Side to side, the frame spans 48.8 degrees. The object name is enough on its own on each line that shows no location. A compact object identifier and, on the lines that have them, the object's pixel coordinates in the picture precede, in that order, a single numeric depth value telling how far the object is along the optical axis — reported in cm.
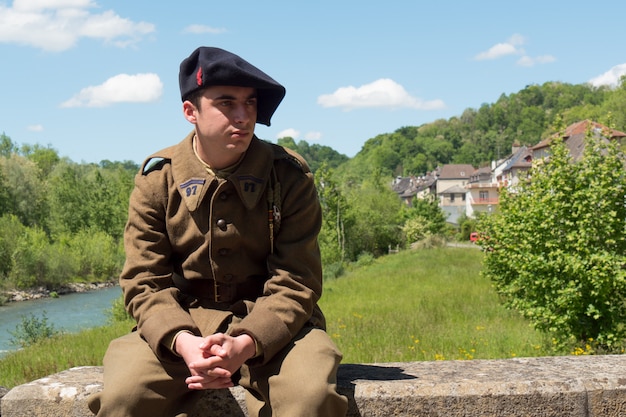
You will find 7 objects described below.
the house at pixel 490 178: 7269
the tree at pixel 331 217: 4506
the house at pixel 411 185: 11300
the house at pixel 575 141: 5097
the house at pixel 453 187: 9662
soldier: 262
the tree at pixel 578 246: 870
